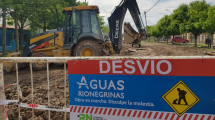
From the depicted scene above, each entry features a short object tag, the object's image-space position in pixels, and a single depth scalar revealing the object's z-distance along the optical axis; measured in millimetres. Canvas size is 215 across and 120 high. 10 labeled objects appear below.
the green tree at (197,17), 24484
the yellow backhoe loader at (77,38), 9172
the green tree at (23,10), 16669
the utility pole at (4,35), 16375
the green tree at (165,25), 43238
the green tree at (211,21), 21669
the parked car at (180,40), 44894
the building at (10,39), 28438
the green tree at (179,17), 31752
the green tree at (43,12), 19062
